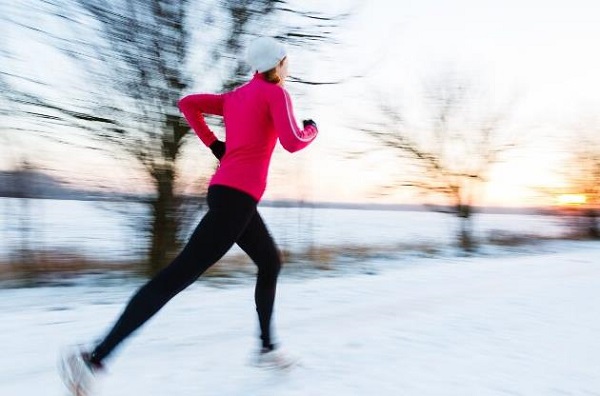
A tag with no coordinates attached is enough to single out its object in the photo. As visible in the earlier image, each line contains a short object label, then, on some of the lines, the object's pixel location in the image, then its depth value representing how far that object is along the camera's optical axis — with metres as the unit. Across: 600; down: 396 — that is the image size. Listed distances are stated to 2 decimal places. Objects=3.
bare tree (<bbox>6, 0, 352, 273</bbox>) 5.28
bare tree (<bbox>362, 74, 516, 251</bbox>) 16.30
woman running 1.89
